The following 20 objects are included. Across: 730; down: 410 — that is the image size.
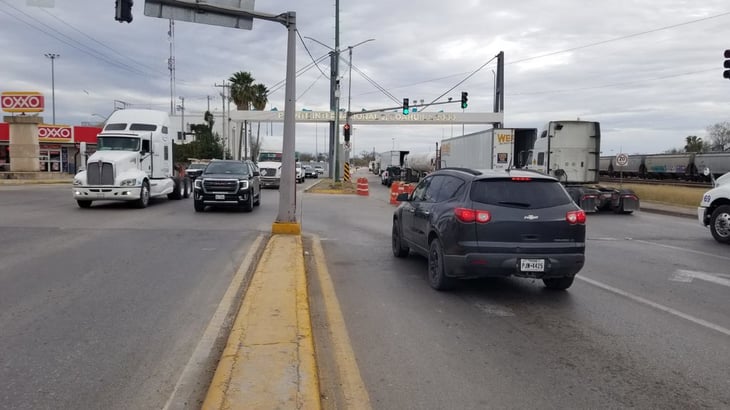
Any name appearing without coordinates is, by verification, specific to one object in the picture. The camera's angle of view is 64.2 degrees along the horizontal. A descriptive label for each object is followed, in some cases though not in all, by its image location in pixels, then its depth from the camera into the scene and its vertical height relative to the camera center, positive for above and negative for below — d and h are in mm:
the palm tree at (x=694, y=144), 85438 +4249
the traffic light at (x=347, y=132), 35031 +1936
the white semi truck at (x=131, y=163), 18781 -153
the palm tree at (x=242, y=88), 63656 +8019
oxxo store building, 52875 +1151
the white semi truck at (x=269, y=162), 36062 -8
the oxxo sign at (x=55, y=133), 52625 +2194
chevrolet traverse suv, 7152 -769
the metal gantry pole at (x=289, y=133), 12838 +660
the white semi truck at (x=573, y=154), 22203 +606
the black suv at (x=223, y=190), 18844 -935
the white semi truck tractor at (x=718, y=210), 13352 -878
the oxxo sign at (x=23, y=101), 41438 +3914
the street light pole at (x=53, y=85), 82312 +10079
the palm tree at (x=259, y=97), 64312 +7228
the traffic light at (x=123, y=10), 12391 +3178
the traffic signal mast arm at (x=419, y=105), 33769 +3528
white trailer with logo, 27797 +1080
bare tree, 89088 +5954
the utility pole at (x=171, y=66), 62450 +10091
